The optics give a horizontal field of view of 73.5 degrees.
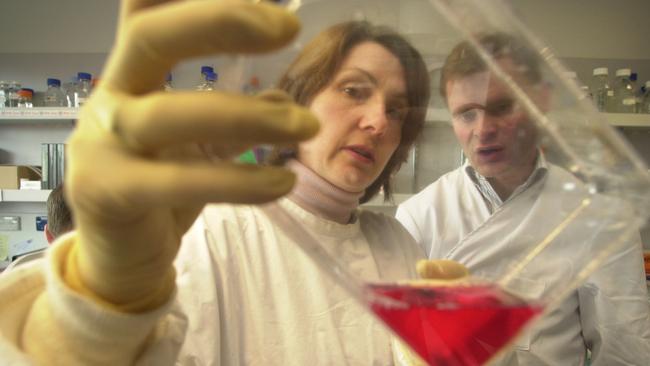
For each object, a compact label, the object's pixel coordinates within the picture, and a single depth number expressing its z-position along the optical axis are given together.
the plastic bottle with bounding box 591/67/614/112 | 1.66
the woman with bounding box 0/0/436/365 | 0.26
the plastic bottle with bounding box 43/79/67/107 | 1.92
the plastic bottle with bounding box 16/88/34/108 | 1.82
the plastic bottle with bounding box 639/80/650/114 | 1.69
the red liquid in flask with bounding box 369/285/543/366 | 0.32
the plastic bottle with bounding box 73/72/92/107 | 1.74
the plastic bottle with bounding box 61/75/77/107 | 1.90
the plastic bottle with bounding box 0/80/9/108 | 1.88
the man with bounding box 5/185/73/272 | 1.24
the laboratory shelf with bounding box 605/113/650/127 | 1.54
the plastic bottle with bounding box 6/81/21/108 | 1.85
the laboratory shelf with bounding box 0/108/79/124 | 1.69
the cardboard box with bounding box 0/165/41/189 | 1.78
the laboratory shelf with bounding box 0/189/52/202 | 1.73
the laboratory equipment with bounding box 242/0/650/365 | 0.33
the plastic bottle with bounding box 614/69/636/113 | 1.64
